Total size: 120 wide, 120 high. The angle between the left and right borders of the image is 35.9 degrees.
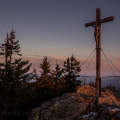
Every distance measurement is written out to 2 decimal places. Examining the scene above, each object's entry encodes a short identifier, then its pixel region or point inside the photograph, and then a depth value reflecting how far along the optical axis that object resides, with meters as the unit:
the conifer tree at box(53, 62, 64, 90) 31.03
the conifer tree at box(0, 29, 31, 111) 21.03
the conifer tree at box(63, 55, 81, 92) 36.84
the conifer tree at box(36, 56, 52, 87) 29.81
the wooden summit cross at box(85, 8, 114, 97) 13.13
